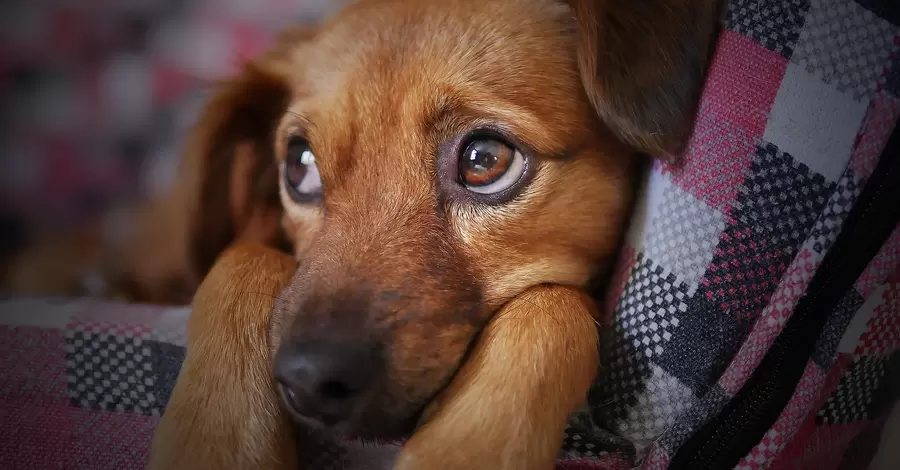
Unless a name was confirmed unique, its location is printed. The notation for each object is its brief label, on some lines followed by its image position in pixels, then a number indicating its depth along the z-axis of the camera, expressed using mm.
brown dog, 384
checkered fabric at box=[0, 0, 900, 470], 375
